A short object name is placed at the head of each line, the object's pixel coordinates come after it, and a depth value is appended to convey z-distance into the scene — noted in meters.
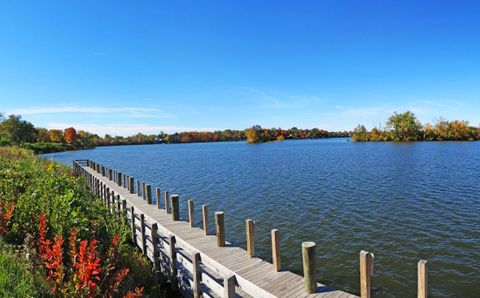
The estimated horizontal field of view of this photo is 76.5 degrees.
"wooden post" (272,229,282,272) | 7.65
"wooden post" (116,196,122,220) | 13.97
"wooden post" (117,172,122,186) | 20.96
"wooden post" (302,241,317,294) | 6.50
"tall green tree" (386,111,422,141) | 122.12
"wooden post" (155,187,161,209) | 15.04
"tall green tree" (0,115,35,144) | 85.75
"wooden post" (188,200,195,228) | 11.76
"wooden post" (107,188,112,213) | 17.78
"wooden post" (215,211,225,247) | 9.54
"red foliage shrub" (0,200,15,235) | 7.74
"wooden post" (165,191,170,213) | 13.86
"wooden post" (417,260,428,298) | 5.48
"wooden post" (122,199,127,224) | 13.59
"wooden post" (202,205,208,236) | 10.62
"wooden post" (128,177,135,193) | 18.39
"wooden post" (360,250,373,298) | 5.95
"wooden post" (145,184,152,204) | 15.42
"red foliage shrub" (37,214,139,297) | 5.10
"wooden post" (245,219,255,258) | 8.61
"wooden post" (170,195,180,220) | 12.53
